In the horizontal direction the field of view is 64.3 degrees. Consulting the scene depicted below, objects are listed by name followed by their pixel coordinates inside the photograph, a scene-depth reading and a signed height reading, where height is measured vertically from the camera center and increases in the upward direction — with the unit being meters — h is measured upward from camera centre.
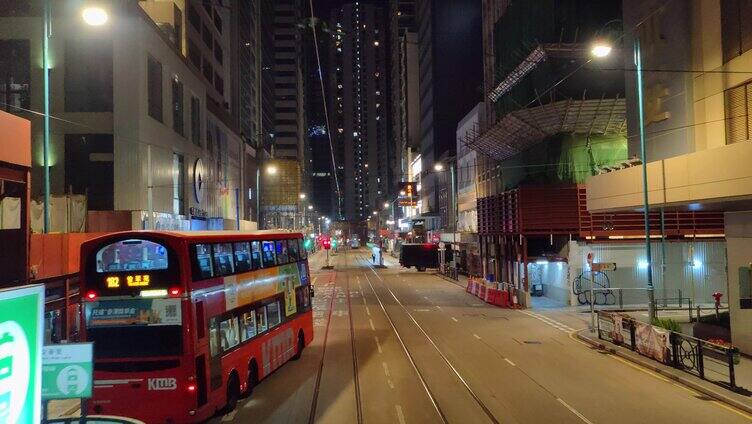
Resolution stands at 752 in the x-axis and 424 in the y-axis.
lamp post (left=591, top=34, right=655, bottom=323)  18.38 +1.49
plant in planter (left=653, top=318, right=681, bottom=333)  18.08 -3.07
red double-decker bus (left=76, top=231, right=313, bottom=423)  10.45 -1.55
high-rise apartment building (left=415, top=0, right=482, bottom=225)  85.69 +23.33
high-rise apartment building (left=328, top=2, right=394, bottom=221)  178.70 +34.62
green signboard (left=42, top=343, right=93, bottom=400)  6.45 -1.40
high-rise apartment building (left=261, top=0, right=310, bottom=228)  129.88 +34.54
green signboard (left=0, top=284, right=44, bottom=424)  4.03 -0.78
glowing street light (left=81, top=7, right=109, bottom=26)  13.81 +5.24
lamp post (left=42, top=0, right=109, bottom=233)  16.61 +4.48
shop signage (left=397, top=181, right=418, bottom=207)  71.56 +4.58
